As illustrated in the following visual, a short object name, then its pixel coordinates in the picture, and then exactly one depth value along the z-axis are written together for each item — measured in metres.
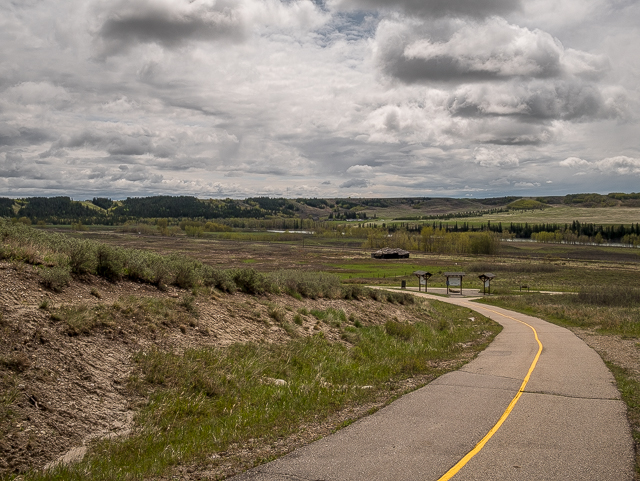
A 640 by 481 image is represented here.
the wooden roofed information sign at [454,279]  50.12
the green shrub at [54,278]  10.19
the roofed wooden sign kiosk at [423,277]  52.03
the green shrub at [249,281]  17.23
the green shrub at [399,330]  18.30
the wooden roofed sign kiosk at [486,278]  50.16
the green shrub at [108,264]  12.68
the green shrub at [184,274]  14.65
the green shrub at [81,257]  11.81
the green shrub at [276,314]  14.84
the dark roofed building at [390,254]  115.25
